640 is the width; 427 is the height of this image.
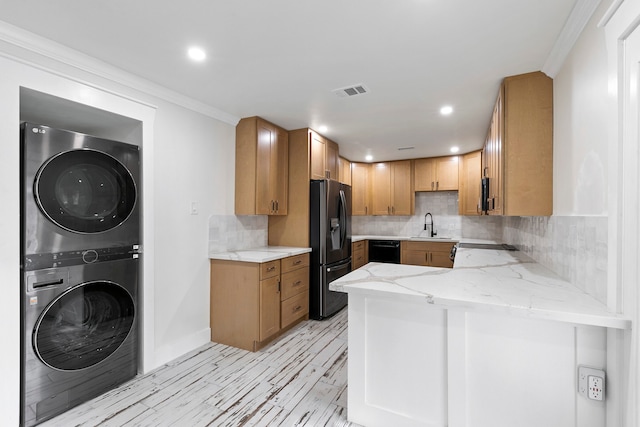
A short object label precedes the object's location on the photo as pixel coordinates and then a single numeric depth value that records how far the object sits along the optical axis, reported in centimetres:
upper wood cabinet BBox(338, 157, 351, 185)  516
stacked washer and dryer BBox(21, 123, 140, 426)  173
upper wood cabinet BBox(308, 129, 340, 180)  365
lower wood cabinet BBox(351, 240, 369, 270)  468
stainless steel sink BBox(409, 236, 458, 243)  477
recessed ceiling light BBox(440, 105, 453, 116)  287
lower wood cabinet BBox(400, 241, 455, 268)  473
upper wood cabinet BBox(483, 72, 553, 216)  205
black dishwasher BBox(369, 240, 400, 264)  501
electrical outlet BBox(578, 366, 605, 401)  124
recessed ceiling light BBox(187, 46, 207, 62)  189
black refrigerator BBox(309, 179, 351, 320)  353
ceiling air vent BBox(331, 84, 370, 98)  244
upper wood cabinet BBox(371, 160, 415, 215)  522
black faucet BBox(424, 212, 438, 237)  529
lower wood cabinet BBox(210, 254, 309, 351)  277
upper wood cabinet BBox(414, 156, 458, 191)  489
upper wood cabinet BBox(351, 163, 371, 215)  547
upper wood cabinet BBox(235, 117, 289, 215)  318
